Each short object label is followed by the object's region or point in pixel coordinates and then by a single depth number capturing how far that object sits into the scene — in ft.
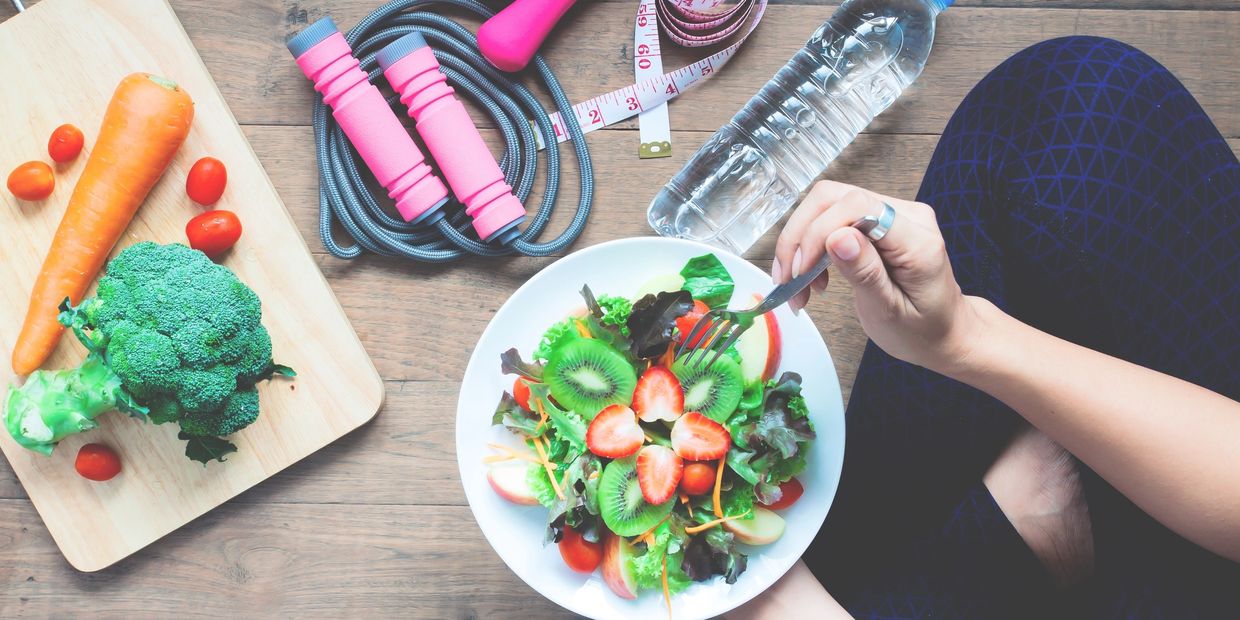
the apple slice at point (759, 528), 3.79
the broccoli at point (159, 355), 3.92
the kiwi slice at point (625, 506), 3.66
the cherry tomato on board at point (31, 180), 4.25
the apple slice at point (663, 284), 3.96
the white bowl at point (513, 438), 3.92
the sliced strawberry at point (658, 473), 3.62
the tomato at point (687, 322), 3.84
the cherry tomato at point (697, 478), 3.68
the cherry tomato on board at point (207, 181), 4.28
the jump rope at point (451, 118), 4.33
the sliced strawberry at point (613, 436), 3.68
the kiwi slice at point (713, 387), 3.77
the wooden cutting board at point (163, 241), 4.35
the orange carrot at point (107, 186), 4.15
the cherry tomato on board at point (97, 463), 4.30
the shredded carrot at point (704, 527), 3.72
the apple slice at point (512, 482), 3.87
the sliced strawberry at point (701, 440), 3.65
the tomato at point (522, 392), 3.92
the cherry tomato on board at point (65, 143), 4.27
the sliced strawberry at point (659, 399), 3.74
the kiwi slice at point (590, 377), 3.78
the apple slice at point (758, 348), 3.88
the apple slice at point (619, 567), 3.77
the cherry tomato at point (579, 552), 3.86
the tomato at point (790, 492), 3.87
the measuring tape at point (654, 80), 4.60
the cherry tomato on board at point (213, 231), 4.26
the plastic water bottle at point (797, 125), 4.65
